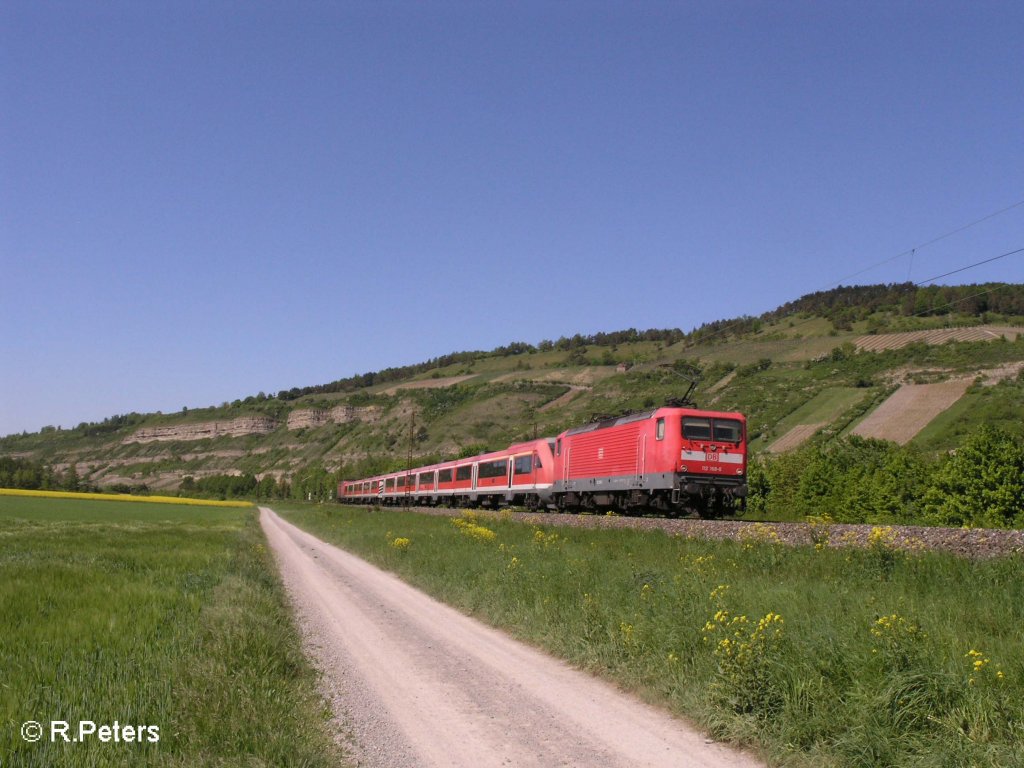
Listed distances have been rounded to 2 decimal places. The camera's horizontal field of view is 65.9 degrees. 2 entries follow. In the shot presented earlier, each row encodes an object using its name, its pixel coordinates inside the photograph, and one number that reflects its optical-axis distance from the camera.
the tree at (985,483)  40.38
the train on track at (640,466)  29.05
